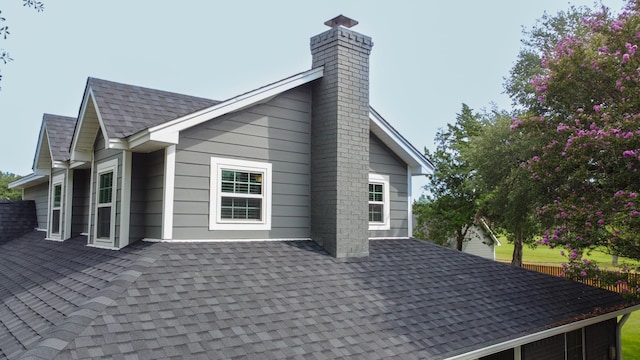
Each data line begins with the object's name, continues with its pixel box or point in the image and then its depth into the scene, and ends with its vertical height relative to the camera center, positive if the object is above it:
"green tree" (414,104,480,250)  22.33 +0.81
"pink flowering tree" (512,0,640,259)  9.48 +1.47
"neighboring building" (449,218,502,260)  27.38 -2.45
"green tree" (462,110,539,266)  13.37 +1.05
